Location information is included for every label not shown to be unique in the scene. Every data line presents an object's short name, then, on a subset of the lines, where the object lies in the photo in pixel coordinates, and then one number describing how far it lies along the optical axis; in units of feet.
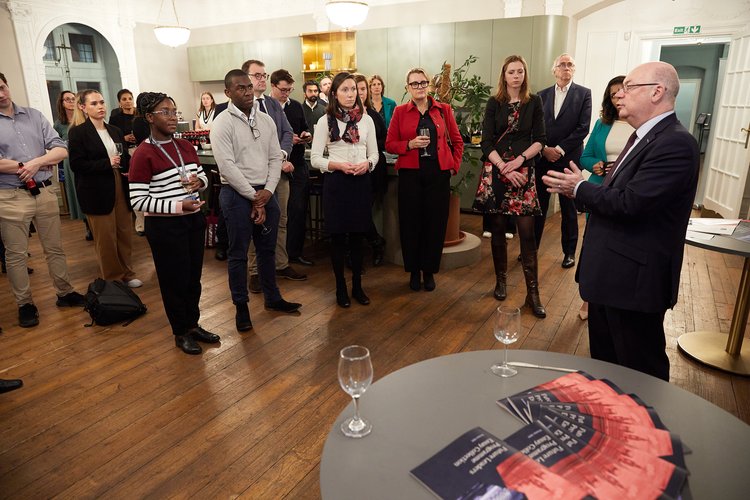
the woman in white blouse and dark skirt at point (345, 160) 11.17
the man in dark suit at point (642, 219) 5.74
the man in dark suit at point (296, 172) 13.65
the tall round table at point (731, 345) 9.34
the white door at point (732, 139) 18.57
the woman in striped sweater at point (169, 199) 8.64
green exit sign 21.02
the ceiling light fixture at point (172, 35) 24.26
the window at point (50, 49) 25.17
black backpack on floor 11.40
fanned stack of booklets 3.17
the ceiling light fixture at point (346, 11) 20.53
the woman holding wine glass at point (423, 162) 11.90
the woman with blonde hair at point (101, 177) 12.26
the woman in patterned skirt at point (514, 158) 11.18
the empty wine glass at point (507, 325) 4.95
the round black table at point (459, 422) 3.35
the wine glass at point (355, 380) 3.95
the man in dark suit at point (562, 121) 13.46
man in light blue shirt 10.62
